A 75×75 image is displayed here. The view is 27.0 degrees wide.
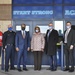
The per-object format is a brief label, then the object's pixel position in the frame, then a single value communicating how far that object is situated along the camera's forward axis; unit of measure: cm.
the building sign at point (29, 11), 733
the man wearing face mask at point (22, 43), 646
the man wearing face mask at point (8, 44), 648
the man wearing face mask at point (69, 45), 634
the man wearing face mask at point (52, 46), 647
